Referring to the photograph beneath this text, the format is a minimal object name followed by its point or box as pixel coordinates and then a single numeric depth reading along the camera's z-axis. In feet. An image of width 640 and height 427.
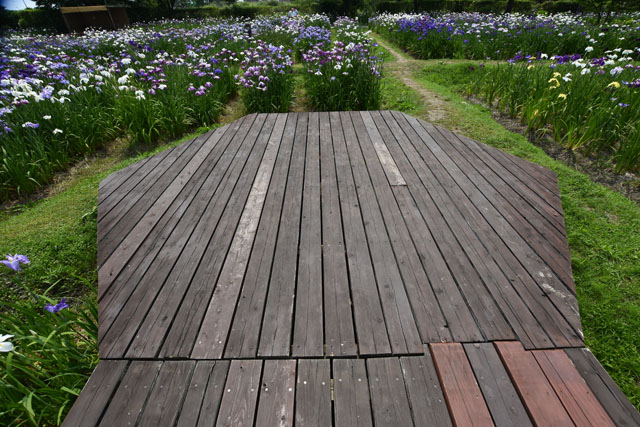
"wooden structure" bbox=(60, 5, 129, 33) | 47.39
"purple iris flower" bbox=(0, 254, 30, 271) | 4.85
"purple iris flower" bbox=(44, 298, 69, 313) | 5.22
